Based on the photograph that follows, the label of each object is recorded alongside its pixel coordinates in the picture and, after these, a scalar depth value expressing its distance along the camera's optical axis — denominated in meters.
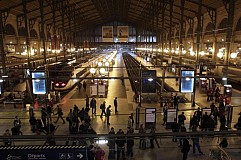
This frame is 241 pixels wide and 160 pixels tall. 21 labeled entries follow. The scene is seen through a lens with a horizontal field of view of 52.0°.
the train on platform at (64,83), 25.31
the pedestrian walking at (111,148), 9.70
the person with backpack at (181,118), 12.59
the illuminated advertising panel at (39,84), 16.30
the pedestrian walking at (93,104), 16.67
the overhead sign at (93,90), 20.83
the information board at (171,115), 13.26
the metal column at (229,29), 17.41
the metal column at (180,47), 26.65
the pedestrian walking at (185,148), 9.78
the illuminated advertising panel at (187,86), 16.47
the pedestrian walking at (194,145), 10.52
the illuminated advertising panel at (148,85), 20.50
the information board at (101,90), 21.20
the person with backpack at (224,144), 10.46
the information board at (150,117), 13.07
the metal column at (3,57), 19.17
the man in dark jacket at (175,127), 10.95
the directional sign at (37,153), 4.94
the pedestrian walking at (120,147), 9.84
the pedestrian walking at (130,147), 10.21
